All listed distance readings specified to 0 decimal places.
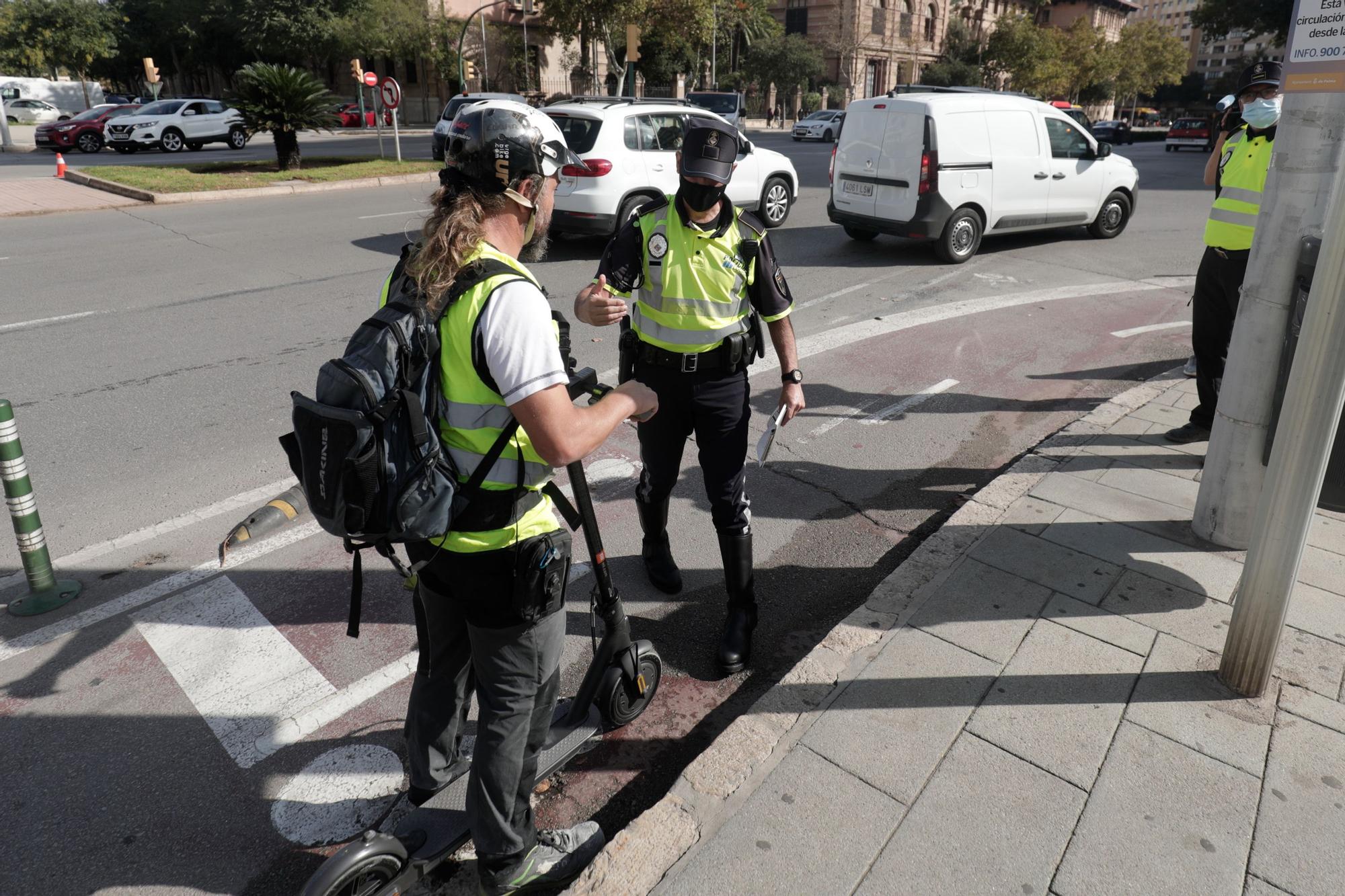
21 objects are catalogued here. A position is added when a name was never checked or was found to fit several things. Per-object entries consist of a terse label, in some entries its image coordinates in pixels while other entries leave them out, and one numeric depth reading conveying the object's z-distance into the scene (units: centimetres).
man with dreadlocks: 189
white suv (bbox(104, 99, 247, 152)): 2600
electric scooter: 213
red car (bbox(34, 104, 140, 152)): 2612
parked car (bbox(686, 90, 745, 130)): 3450
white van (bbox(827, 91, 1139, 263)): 1065
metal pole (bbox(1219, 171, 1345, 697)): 276
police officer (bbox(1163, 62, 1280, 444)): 521
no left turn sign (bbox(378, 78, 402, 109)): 2109
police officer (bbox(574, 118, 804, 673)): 331
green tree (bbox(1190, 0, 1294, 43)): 4028
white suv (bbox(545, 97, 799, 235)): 1086
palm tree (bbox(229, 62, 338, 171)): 1831
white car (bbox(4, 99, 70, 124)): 3878
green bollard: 347
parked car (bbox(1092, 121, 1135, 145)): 4623
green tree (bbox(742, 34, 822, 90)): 6141
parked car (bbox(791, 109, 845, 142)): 3850
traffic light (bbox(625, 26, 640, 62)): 2848
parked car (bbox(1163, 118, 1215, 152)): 4253
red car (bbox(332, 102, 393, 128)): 4200
